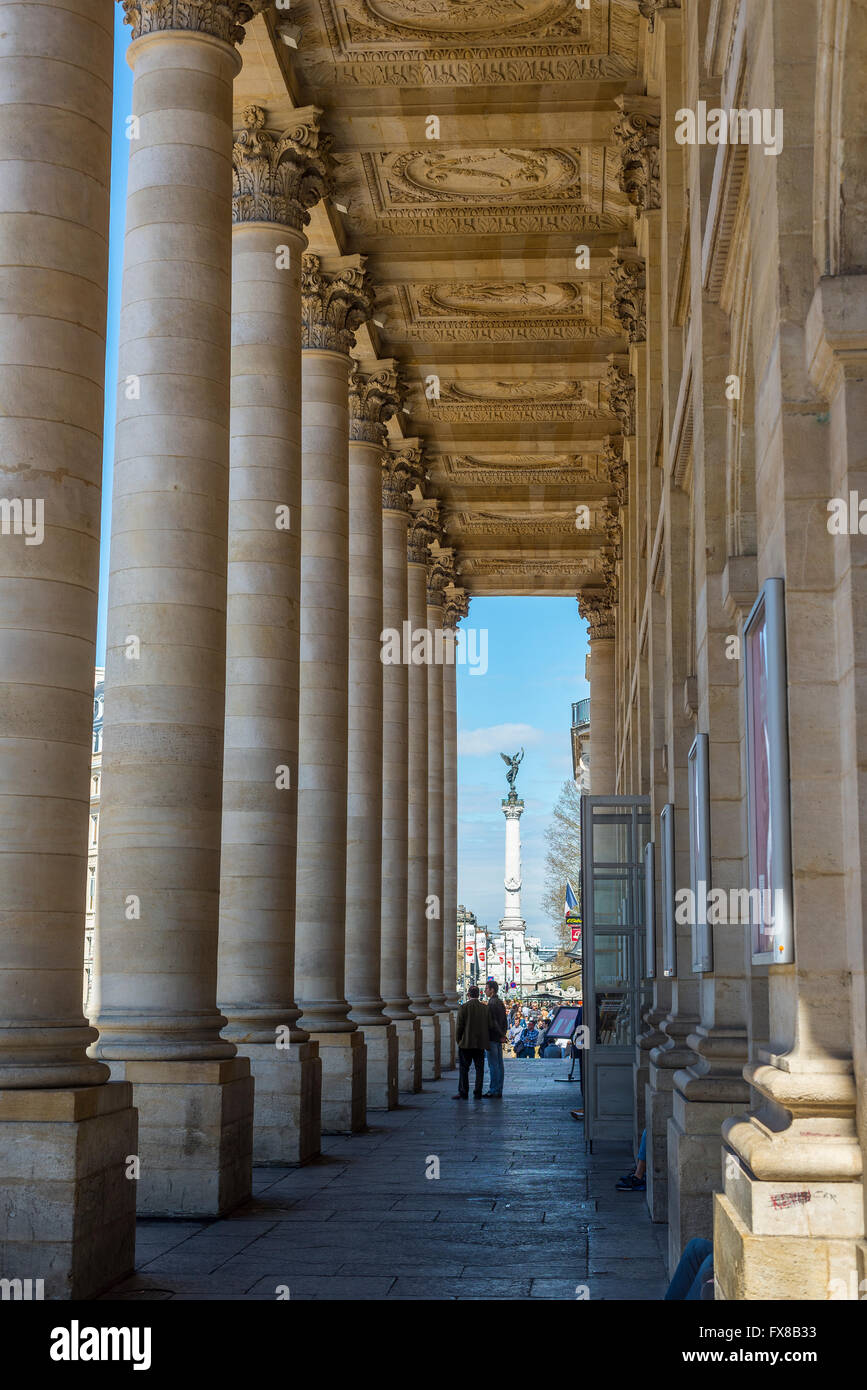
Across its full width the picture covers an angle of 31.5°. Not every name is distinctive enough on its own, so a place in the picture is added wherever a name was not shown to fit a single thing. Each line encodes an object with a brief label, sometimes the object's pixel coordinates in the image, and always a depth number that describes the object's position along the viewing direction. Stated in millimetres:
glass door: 25266
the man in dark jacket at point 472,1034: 33906
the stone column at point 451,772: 58250
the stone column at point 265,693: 22703
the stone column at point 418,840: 47500
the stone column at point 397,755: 40000
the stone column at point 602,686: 61219
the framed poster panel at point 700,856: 13219
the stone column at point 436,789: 52500
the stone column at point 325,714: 28234
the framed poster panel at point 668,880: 17833
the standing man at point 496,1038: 36438
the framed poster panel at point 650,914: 23203
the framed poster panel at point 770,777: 8414
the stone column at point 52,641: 12578
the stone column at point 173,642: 17516
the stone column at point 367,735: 34000
